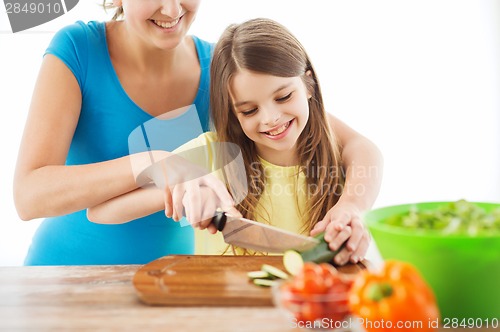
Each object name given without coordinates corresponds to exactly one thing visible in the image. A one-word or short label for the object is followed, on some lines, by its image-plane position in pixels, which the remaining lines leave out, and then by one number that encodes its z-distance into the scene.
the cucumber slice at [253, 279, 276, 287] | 1.27
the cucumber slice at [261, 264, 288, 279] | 1.30
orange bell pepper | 0.91
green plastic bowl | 1.01
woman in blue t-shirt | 1.66
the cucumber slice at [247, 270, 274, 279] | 1.32
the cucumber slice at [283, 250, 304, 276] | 1.34
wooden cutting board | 1.22
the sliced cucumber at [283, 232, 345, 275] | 1.35
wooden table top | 1.11
